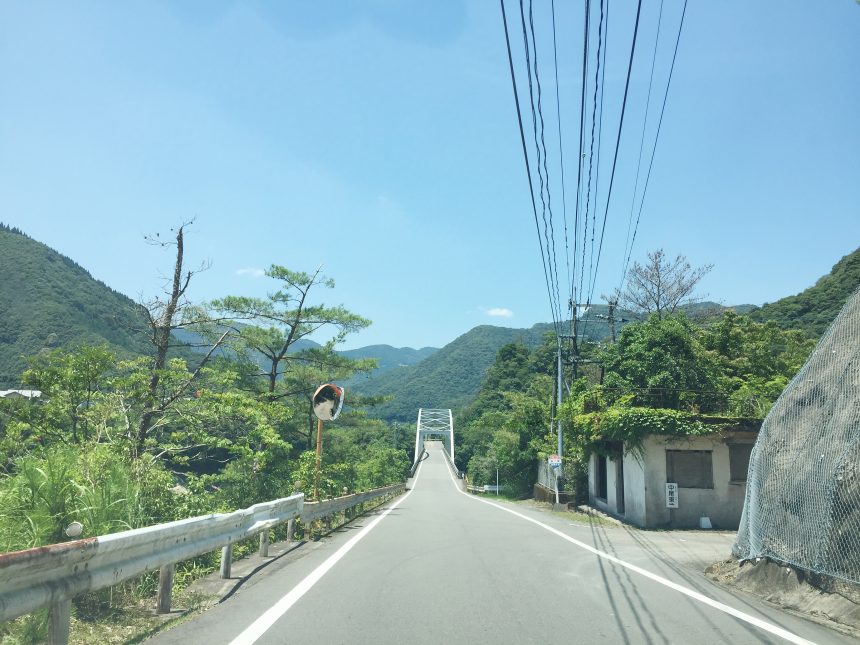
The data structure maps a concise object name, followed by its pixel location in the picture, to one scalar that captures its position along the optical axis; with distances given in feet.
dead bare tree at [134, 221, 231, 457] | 44.83
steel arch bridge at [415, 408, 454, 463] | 544.29
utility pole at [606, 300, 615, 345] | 105.40
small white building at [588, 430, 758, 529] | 60.08
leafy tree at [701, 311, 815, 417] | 81.30
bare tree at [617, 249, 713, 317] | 132.46
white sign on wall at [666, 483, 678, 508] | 60.29
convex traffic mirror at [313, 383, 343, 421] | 37.83
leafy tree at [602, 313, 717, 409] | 69.97
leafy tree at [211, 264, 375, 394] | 78.59
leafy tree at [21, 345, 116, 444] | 36.45
